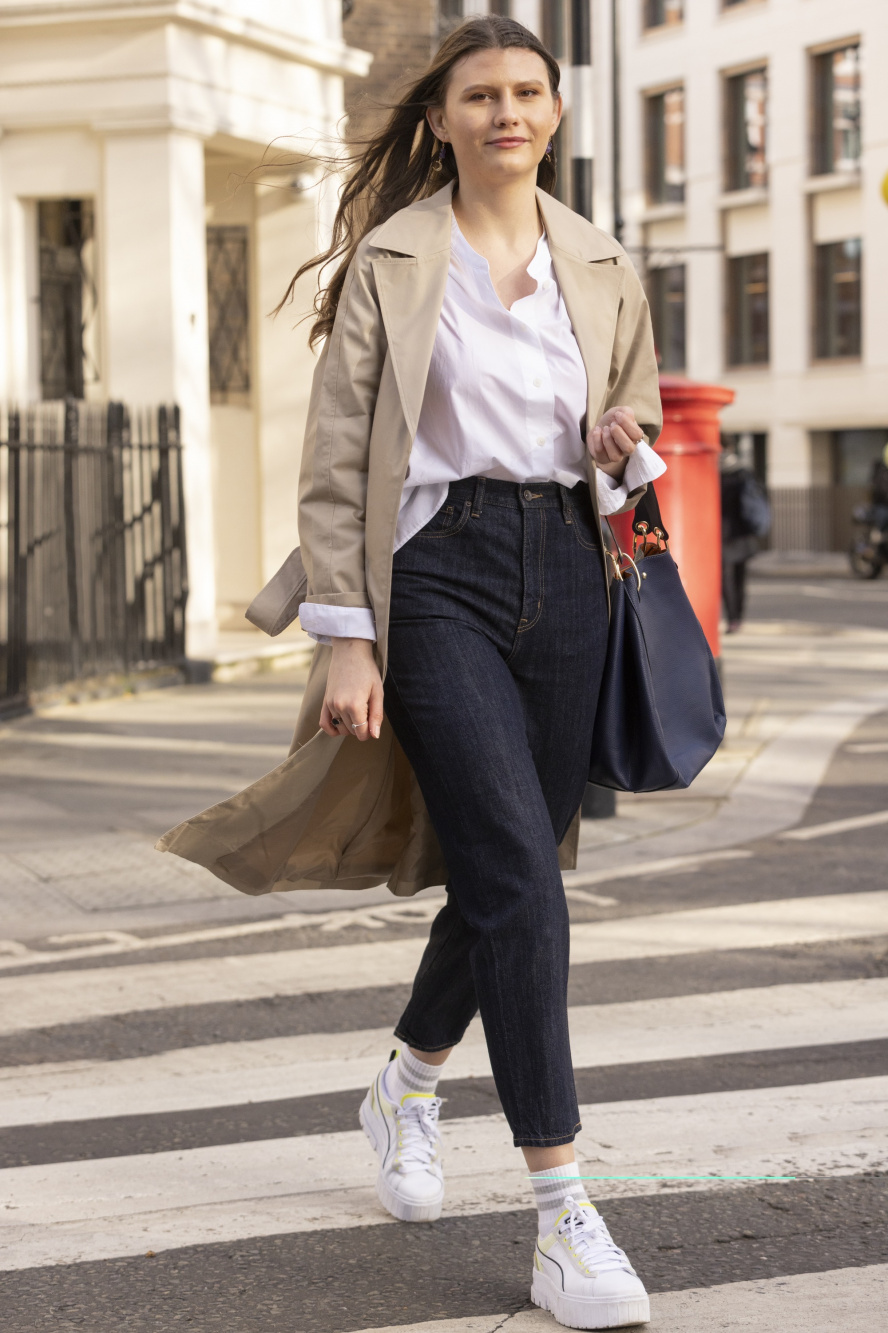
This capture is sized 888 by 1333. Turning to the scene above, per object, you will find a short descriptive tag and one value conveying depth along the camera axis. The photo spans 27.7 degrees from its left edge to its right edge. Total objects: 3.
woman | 2.90
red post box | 8.27
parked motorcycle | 27.70
